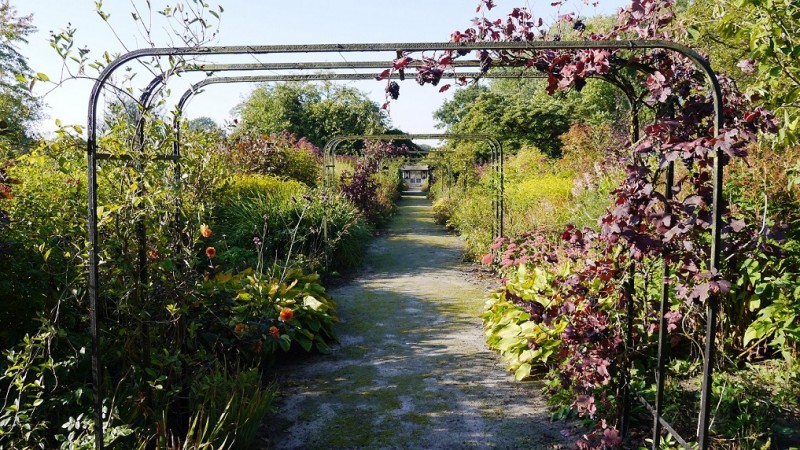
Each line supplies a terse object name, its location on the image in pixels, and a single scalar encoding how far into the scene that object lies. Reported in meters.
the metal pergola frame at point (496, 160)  8.36
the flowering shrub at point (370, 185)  12.45
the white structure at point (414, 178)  72.90
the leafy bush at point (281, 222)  7.33
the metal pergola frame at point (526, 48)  2.24
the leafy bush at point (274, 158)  10.92
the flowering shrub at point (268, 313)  3.96
